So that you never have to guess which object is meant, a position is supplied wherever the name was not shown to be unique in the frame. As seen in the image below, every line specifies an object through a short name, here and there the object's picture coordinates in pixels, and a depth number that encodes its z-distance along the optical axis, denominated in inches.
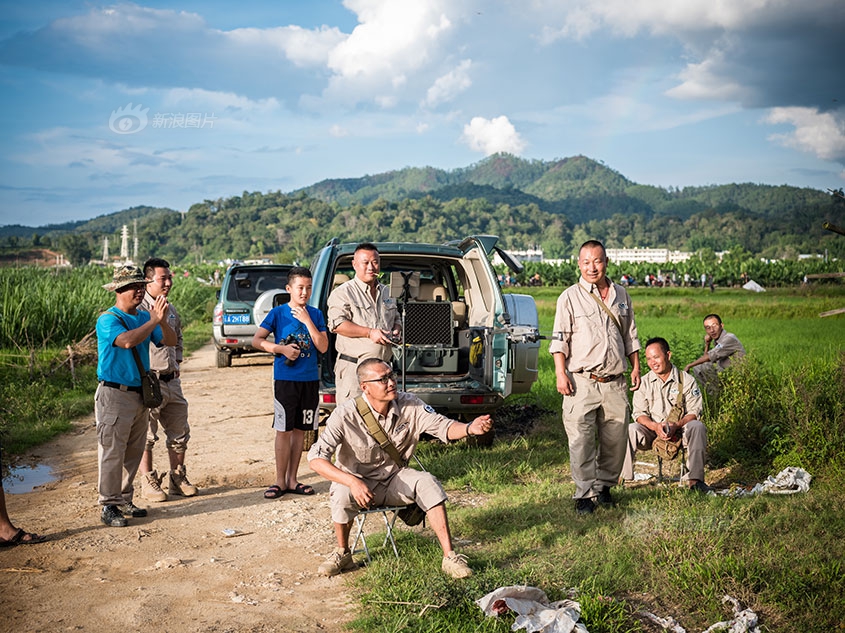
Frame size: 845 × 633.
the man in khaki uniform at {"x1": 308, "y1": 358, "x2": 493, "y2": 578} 177.9
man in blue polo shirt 220.5
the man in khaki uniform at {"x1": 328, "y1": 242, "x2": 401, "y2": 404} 242.8
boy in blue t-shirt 247.6
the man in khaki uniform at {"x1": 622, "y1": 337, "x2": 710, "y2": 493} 245.1
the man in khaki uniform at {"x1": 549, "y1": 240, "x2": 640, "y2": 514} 229.5
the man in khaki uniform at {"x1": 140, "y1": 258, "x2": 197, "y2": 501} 248.5
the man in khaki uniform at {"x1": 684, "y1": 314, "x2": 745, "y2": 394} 328.2
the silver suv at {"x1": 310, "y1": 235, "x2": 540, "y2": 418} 286.5
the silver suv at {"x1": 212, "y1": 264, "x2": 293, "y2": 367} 594.2
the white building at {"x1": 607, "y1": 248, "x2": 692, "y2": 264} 5940.0
